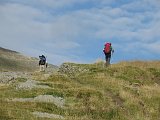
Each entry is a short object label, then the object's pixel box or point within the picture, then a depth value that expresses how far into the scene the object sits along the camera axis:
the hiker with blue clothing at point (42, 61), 63.25
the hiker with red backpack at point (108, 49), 51.78
